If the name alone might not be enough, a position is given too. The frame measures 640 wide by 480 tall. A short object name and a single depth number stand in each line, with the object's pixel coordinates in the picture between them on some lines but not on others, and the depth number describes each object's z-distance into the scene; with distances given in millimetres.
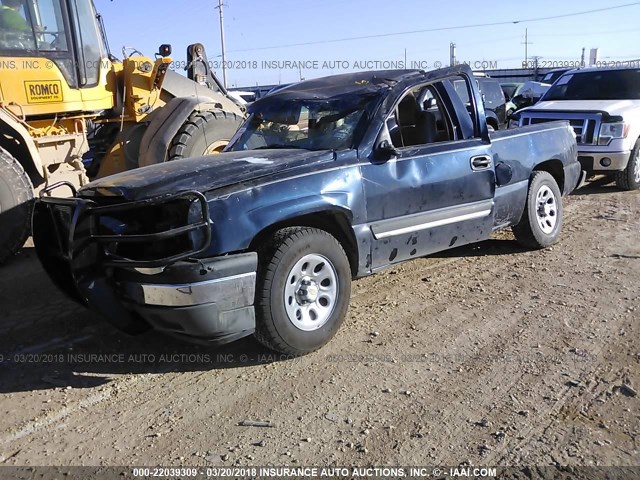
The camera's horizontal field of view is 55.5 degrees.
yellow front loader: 6504
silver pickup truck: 9250
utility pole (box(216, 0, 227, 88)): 44047
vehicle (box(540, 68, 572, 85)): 25928
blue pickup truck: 3770
